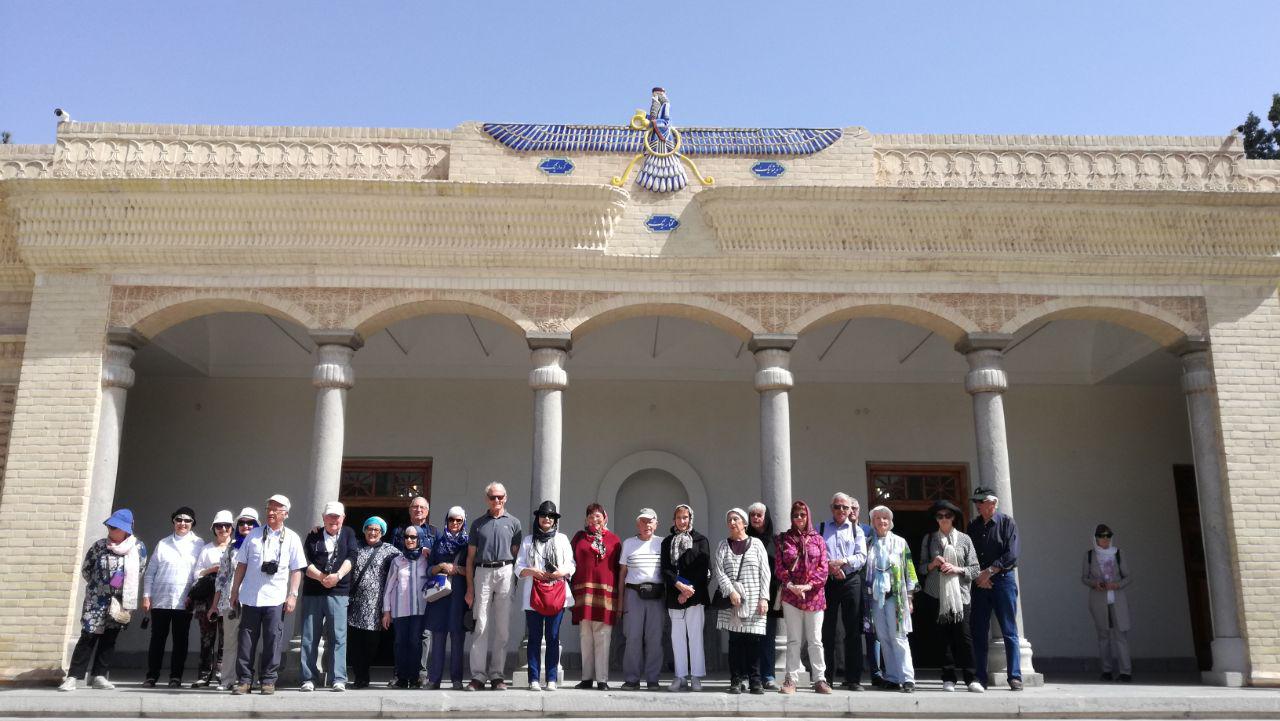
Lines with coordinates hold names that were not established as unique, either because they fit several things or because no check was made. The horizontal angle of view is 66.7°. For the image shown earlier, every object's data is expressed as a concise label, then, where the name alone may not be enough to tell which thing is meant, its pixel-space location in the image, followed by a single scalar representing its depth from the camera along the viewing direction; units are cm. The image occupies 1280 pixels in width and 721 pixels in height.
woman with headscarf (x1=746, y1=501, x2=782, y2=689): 727
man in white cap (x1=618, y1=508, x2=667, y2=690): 734
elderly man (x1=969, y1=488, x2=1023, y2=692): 758
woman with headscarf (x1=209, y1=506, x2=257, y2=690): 724
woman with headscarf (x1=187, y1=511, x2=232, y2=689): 772
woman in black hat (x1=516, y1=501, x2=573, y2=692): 719
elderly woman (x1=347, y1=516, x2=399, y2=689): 751
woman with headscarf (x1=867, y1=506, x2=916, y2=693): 739
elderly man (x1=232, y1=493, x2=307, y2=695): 704
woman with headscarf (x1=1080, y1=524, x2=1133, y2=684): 970
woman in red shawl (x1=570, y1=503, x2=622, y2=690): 729
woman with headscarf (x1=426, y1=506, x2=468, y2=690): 738
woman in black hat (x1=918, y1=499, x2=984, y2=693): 751
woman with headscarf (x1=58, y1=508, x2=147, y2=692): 729
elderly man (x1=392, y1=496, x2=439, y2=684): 755
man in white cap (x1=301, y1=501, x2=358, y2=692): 729
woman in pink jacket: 711
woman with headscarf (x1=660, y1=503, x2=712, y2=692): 723
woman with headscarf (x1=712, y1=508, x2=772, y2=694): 696
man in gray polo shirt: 726
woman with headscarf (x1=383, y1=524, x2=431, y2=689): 746
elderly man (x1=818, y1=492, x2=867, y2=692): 738
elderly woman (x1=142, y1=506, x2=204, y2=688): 766
